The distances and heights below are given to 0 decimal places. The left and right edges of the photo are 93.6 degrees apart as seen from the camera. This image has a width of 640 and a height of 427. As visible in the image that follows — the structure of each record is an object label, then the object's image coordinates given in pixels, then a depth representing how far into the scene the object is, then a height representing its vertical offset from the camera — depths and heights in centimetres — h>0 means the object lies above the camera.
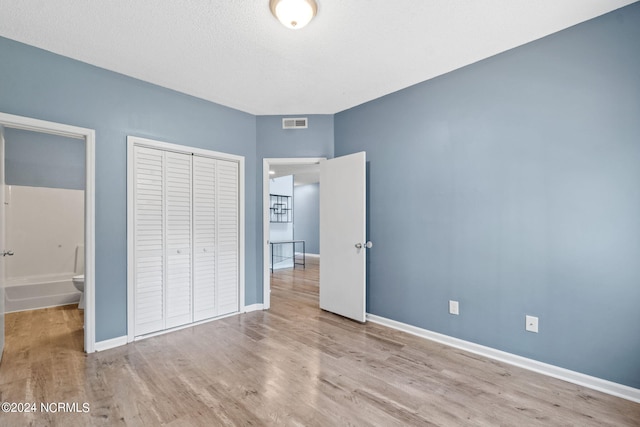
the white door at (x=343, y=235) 350 -22
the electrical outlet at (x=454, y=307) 286 -86
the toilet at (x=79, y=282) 386 -82
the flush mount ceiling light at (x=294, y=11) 191 +135
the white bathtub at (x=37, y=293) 389 -100
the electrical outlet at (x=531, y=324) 240 -86
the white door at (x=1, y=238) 244 -15
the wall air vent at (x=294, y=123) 399 +126
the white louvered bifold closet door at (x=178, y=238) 325 -22
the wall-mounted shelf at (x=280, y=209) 803 +25
